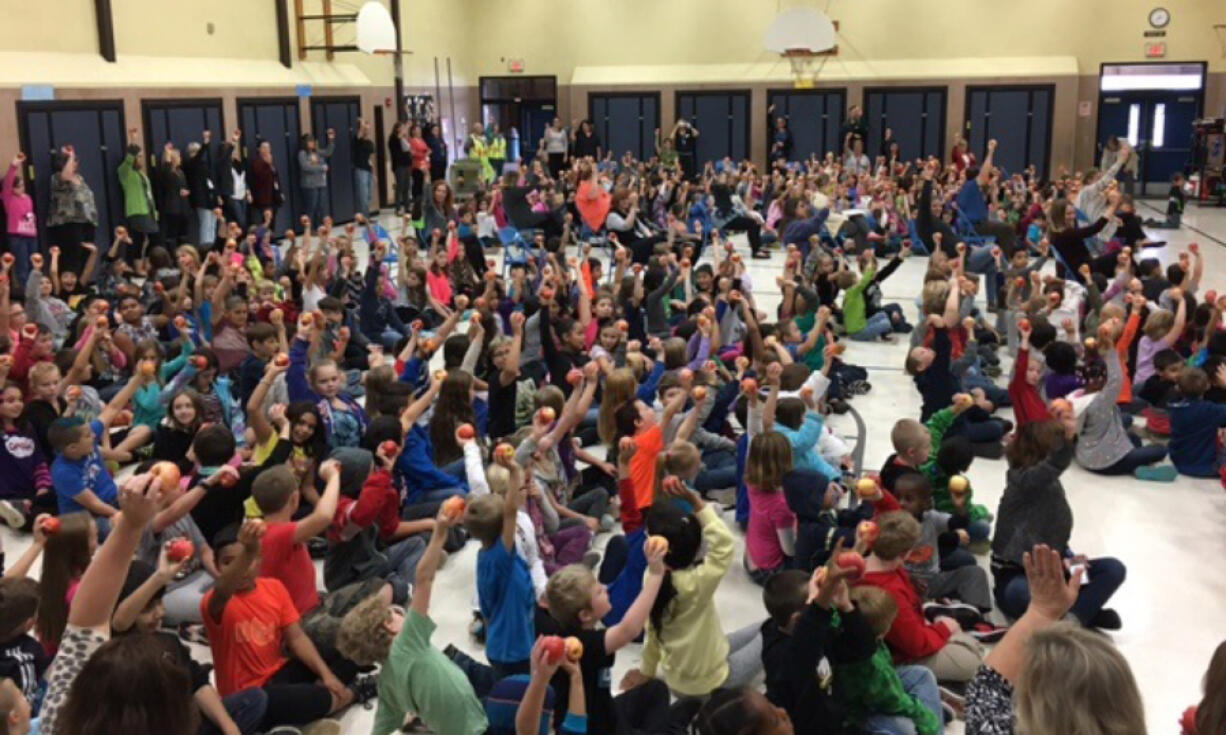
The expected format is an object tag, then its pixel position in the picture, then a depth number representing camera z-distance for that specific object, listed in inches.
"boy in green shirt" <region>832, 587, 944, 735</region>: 149.3
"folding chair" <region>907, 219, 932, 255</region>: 575.5
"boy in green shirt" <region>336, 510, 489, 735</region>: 148.0
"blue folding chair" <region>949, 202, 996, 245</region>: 565.3
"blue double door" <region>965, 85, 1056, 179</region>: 929.5
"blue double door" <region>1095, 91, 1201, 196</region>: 900.0
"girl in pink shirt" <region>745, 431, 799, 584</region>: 210.1
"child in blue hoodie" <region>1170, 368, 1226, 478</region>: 273.7
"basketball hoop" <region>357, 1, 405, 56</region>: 735.7
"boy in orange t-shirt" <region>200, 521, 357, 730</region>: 160.6
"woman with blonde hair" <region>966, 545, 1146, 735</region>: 92.7
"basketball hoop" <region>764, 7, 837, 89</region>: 841.5
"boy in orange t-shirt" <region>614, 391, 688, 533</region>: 202.4
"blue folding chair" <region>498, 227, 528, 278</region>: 524.7
